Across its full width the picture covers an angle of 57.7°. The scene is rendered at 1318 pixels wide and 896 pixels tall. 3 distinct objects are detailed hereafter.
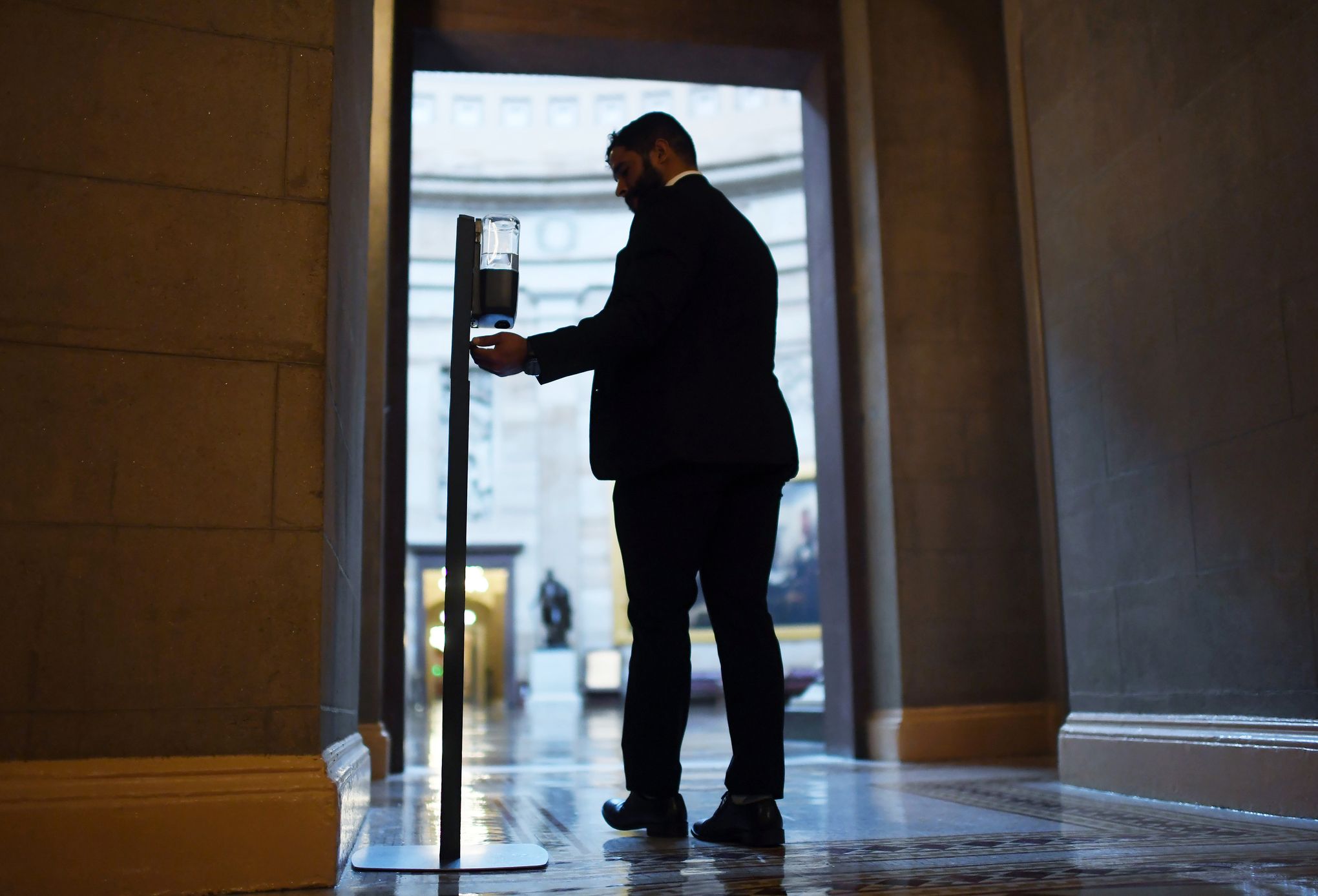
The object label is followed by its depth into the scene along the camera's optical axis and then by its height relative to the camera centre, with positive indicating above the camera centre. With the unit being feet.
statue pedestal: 69.77 -2.52
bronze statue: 72.54 +1.12
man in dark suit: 8.90 +1.19
